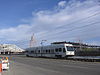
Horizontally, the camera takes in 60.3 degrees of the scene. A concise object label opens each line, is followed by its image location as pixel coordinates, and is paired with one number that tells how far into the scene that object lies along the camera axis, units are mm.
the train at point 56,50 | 20618
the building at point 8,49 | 79431
